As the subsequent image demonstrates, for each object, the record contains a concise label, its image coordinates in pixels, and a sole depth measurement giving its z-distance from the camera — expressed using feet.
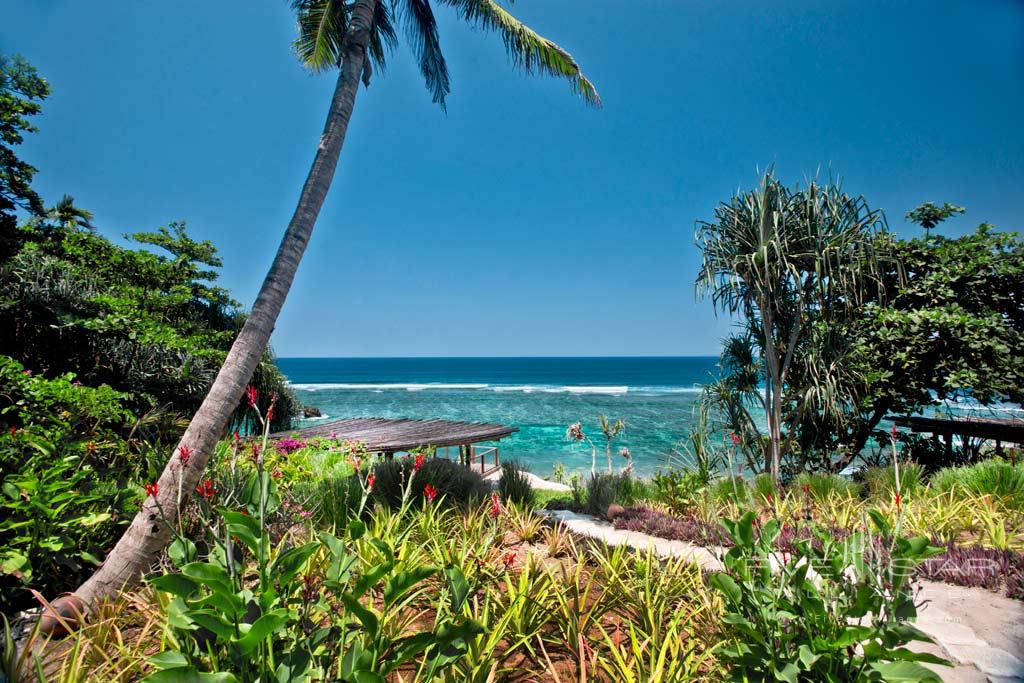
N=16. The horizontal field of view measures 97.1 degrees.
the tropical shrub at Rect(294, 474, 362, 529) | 13.92
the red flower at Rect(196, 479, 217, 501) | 6.32
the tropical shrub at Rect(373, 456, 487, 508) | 16.01
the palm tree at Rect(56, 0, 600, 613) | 9.98
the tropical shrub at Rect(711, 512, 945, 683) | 5.65
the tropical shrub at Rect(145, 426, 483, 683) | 4.86
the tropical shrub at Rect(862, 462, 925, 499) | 19.84
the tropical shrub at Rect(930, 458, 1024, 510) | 18.11
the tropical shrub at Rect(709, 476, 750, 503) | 19.98
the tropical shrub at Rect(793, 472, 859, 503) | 19.57
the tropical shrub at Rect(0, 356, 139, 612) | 9.15
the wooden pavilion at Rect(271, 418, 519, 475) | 32.14
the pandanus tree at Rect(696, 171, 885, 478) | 23.36
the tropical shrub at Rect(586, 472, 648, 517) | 20.59
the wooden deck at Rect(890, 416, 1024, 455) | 25.34
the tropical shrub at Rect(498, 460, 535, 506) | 18.51
